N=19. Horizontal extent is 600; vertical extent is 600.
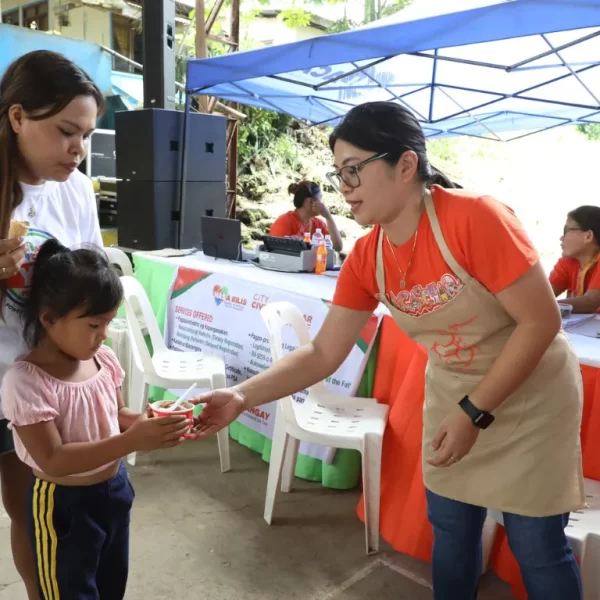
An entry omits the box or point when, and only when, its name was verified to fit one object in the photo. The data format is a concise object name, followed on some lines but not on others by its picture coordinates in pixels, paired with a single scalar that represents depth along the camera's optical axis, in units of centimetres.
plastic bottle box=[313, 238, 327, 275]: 366
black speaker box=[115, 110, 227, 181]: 488
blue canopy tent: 280
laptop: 395
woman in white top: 122
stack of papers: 237
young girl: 121
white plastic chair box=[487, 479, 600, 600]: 159
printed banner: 274
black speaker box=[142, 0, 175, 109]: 508
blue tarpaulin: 916
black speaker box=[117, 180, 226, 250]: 493
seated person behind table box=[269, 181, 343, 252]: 489
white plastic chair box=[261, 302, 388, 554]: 226
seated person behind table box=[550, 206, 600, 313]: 303
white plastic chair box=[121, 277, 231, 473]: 291
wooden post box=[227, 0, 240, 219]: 841
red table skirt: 201
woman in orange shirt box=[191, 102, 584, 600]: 121
